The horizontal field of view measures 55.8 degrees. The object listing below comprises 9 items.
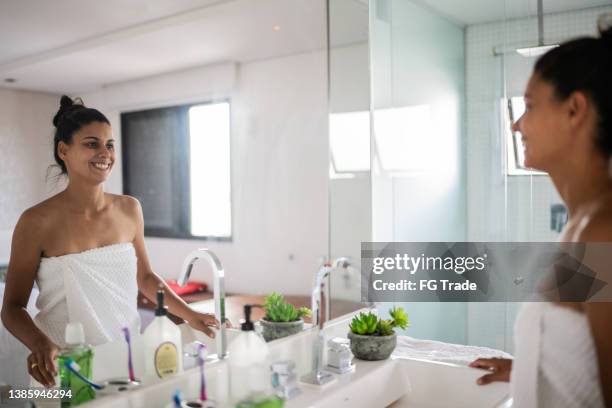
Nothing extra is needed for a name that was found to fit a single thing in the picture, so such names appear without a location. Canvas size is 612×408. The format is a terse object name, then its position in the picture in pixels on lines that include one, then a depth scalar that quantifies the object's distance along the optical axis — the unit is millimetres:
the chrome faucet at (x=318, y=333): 1455
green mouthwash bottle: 1068
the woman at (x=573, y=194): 956
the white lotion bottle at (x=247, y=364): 1286
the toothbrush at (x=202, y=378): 1157
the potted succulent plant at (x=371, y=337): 1621
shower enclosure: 2670
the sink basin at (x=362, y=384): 1203
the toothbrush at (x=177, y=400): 1066
